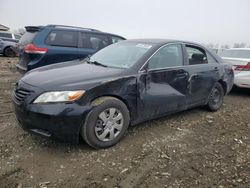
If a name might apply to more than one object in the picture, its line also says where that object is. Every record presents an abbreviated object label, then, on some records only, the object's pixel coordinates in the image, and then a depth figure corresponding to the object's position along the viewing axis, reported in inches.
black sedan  89.1
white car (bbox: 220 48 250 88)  190.8
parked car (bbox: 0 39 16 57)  445.0
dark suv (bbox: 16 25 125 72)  177.1
